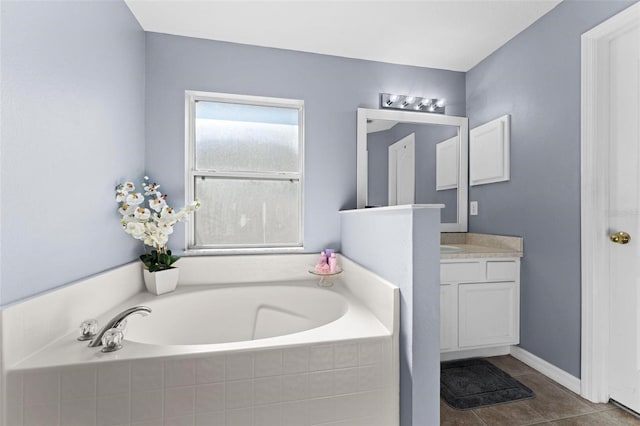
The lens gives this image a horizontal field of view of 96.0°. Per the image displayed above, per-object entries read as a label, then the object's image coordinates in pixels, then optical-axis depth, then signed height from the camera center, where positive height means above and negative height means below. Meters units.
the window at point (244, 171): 2.12 +0.31
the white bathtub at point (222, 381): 0.94 -0.60
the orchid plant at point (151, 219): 1.66 -0.04
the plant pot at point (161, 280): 1.78 -0.43
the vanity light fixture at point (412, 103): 2.36 +0.91
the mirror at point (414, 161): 2.33 +0.43
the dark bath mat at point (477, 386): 1.61 -1.05
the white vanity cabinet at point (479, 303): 1.94 -0.63
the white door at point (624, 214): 1.45 -0.01
